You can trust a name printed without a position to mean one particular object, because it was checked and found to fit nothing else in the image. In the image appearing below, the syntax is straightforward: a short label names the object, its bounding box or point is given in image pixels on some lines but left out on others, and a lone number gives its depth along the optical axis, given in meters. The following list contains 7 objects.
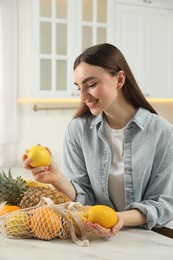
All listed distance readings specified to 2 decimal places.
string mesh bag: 1.30
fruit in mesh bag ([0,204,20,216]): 1.43
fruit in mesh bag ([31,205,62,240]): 1.30
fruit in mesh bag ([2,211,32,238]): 1.32
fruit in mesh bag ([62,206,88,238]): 1.33
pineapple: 1.43
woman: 1.57
